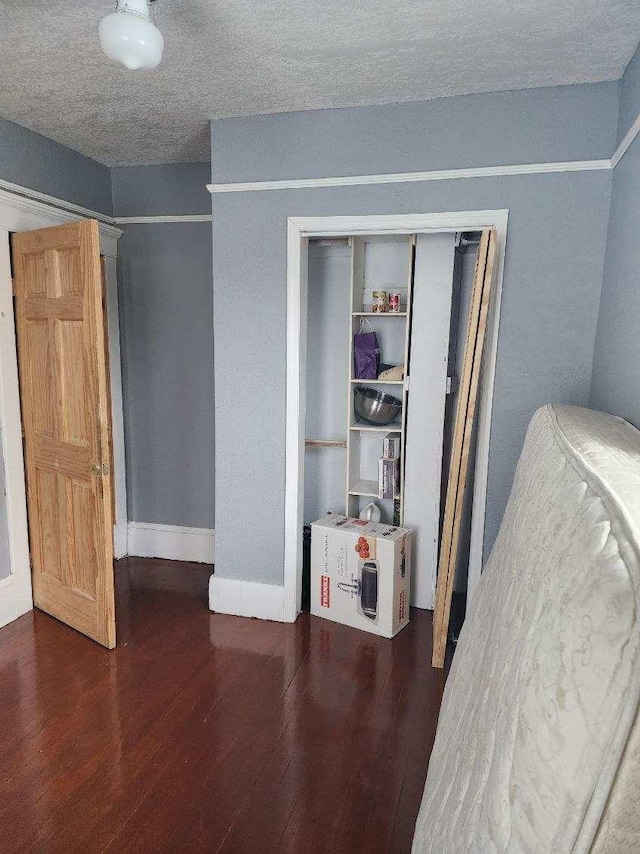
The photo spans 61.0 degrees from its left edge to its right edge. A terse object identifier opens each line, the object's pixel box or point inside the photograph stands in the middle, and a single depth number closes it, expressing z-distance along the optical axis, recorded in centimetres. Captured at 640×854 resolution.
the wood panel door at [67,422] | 264
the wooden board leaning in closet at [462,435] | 246
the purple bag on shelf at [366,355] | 327
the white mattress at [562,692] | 48
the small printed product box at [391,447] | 328
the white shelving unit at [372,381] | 325
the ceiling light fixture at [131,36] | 155
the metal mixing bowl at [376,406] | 329
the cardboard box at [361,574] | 293
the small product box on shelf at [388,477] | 329
